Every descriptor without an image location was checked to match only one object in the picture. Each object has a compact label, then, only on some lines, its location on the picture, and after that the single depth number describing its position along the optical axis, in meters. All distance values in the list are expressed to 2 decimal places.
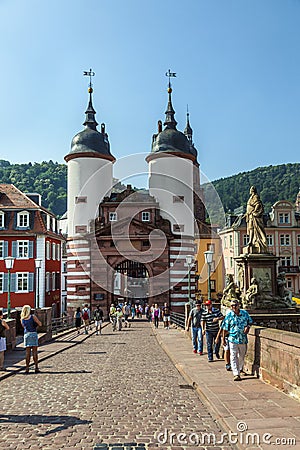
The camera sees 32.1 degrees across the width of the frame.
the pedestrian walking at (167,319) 32.28
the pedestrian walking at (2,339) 12.06
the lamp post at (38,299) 44.75
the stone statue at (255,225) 22.94
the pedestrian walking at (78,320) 31.53
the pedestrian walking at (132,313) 45.18
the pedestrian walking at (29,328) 13.29
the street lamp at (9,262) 23.69
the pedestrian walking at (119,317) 33.92
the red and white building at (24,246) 45.34
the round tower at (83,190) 48.91
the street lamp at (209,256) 22.72
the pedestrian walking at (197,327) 16.77
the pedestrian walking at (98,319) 31.23
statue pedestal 22.44
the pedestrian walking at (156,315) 36.27
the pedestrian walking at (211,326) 14.87
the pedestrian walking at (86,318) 31.28
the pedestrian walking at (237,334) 11.08
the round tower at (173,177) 51.62
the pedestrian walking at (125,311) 38.22
